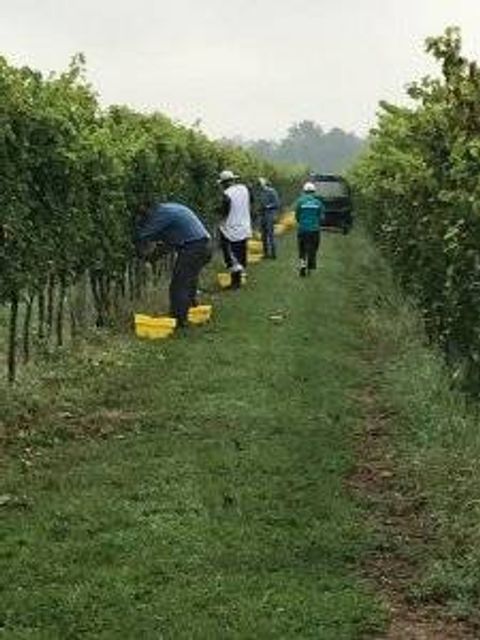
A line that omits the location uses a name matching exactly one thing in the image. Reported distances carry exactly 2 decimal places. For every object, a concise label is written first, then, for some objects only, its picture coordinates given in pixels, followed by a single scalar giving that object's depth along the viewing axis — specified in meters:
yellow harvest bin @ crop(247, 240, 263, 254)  29.34
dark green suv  42.78
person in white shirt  20.91
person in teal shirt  23.83
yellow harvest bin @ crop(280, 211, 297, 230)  45.69
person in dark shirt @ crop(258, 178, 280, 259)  27.67
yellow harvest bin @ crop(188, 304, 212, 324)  16.23
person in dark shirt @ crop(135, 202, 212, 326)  15.91
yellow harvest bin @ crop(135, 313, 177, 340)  14.93
